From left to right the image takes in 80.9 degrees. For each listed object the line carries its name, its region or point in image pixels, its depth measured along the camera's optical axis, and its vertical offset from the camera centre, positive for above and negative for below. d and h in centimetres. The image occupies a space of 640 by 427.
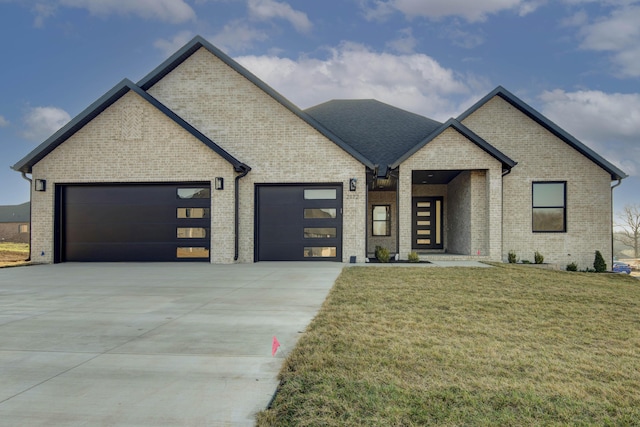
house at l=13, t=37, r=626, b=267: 1339 +166
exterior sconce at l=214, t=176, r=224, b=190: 1323 +133
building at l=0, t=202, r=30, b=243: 4884 -59
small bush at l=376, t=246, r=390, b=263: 1355 -124
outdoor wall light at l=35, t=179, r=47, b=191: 1356 +129
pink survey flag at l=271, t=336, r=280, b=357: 388 -134
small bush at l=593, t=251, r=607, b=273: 1453 -167
